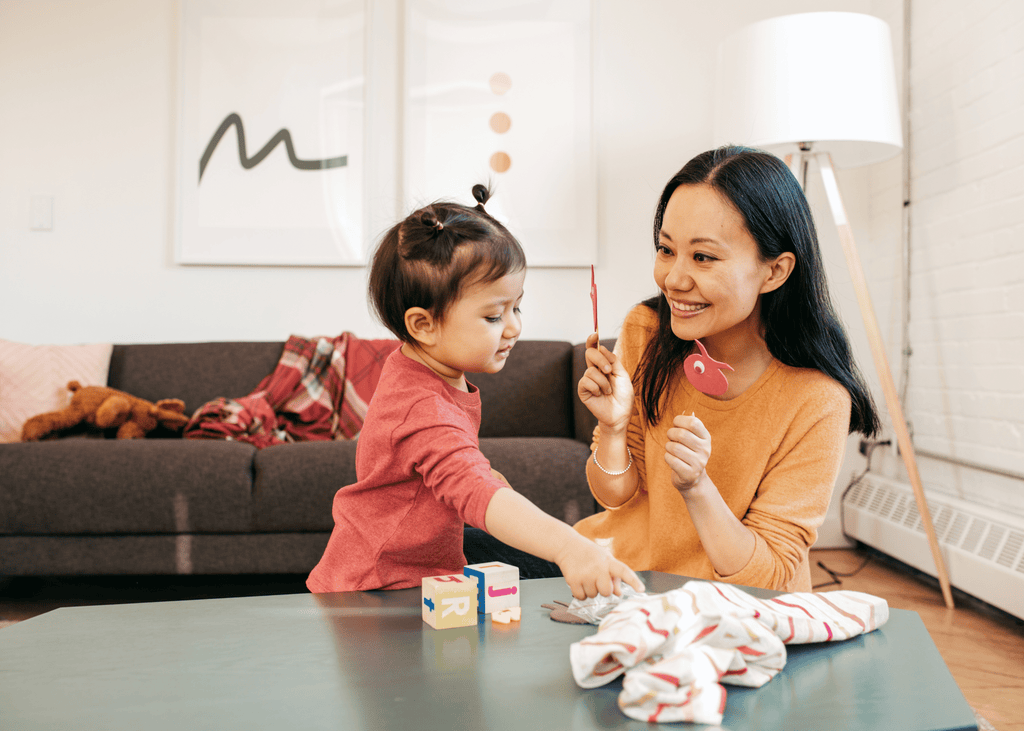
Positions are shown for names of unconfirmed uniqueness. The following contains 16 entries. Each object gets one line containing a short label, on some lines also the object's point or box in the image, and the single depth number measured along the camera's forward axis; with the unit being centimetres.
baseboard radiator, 204
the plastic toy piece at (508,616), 73
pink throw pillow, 259
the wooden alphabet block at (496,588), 75
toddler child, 89
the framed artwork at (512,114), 312
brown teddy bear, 245
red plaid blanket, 267
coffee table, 53
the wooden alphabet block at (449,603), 71
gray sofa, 213
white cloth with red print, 53
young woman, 103
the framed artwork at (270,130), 308
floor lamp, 223
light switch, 306
